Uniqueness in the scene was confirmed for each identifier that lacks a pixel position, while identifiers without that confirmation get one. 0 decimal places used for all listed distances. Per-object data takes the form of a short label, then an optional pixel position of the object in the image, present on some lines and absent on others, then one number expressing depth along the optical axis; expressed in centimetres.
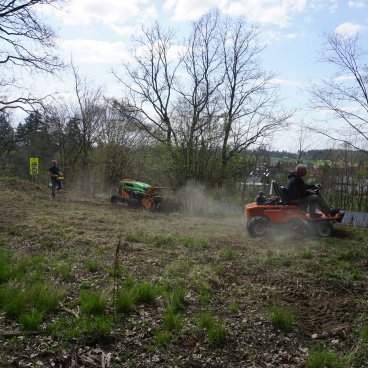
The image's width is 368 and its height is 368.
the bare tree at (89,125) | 3312
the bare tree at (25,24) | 1711
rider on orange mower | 1064
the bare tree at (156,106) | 2734
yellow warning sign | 2636
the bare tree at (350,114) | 1902
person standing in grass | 1938
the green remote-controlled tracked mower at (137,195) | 1631
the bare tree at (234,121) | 1885
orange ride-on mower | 1070
